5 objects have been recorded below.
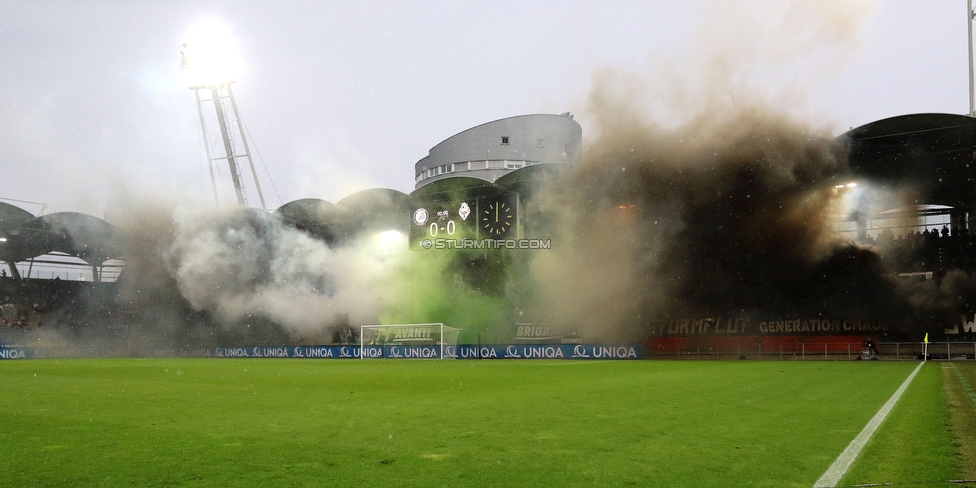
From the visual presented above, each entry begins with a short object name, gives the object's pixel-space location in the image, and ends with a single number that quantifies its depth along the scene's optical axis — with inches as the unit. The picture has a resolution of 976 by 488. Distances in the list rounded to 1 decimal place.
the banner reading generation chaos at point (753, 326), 1726.1
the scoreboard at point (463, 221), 1727.4
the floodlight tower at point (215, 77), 2317.9
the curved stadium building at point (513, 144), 2856.8
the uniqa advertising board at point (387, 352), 1742.1
